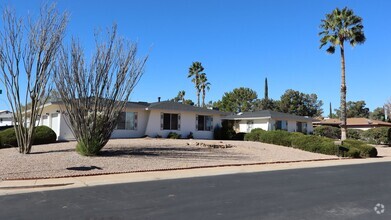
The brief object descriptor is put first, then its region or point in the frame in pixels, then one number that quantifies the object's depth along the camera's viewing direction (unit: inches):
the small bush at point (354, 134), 1625.2
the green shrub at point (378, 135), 1403.8
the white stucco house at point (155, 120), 1049.5
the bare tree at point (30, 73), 654.5
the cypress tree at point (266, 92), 2734.7
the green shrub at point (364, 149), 922.1
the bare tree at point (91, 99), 644.7
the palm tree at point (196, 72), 2273.6
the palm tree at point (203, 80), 2265.0
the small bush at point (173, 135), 1145.4
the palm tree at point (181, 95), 3014.5
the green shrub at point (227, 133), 1301.7
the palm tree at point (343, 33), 1266.0
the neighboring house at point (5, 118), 2356.5
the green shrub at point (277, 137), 1048.8
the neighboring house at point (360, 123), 2165.1
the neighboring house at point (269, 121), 1537.9
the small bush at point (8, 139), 791.7
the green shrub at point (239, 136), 1327.5
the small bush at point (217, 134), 1305.4
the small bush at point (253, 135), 1205.7
